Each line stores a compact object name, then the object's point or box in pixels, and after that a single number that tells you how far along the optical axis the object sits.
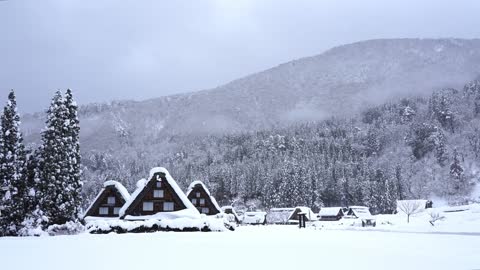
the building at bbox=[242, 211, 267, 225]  106.44
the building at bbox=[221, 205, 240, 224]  103.62
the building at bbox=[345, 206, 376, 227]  117.32
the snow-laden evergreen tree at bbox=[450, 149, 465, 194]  175.84
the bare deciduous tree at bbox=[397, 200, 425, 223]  102.19
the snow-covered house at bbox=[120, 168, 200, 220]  50.66
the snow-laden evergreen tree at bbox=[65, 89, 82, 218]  39.91
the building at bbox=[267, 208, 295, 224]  113.25
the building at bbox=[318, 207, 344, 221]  117.75
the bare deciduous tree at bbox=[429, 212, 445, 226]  57.49
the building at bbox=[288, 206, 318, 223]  108.92
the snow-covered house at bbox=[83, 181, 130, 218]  59.44
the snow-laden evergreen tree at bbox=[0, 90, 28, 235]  36.94
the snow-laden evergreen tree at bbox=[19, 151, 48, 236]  36.66
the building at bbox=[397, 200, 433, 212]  107.31
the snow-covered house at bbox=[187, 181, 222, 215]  73.31
